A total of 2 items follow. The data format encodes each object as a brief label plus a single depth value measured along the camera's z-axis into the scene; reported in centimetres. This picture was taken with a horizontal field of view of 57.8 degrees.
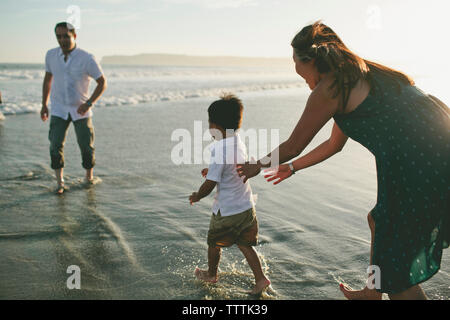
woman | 211
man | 526
